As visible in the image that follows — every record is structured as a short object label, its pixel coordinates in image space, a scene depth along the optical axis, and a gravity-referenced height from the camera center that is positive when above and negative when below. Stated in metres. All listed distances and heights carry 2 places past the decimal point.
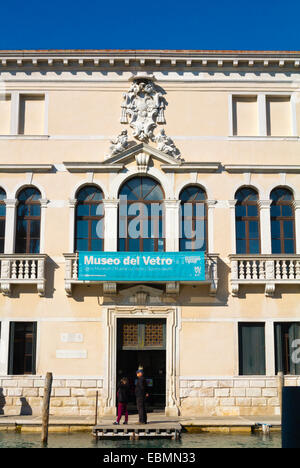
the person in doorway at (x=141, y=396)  16.78 -1.36
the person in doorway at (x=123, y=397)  17.06 -1.42
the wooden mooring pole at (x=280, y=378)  17.98 -0.92
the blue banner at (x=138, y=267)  18.86 +2.46
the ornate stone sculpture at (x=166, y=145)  20.19 +6.68
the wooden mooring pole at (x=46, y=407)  15.51 -1.57
